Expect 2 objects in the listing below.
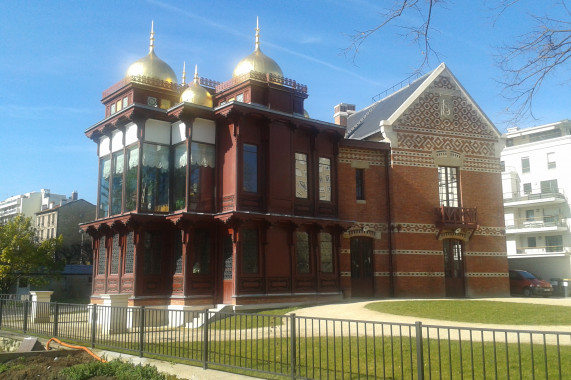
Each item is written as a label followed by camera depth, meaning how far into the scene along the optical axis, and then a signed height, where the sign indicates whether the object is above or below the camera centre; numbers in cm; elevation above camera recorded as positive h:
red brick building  2189 +295
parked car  3012 -140
